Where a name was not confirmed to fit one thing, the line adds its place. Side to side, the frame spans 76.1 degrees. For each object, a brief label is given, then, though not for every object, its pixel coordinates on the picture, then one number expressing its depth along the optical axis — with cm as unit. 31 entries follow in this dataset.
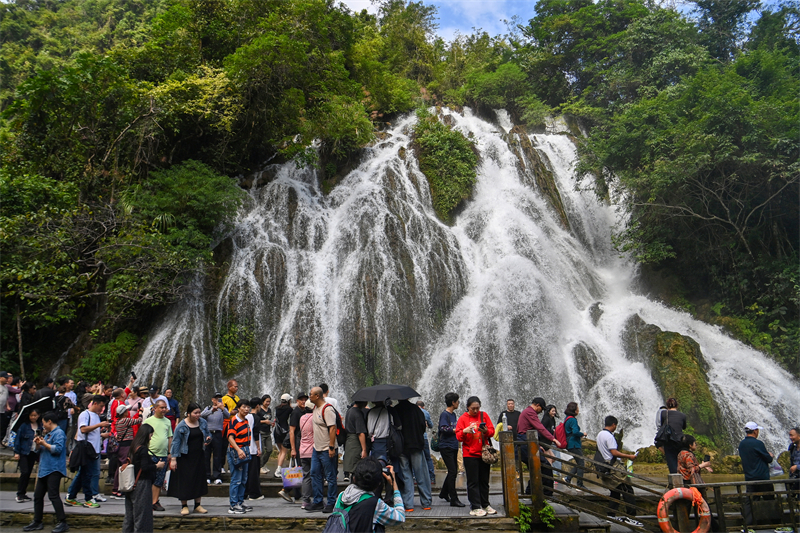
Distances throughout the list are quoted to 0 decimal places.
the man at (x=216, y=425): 827
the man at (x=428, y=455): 794
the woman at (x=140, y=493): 555
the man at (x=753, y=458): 737
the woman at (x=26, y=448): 721
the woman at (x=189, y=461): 657
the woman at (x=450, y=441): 703
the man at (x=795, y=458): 769
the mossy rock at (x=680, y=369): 1369
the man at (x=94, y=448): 720
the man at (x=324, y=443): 667
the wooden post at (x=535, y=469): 644
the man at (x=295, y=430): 805
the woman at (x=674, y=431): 792
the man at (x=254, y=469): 796
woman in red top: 650
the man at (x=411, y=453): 671
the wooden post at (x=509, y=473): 643
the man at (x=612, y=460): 737
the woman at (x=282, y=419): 915
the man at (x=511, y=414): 848
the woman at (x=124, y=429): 741
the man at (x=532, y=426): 755
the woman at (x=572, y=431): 844
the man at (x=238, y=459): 694
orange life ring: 616
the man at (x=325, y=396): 702
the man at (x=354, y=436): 644
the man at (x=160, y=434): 618
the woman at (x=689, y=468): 706
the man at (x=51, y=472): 614
